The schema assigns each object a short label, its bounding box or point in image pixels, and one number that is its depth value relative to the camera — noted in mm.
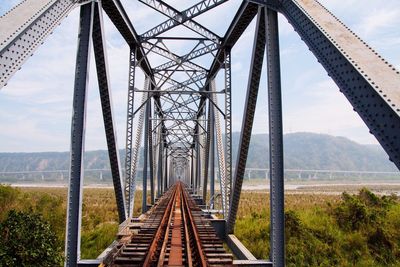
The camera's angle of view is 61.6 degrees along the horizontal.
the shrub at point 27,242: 7254
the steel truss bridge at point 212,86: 3592
